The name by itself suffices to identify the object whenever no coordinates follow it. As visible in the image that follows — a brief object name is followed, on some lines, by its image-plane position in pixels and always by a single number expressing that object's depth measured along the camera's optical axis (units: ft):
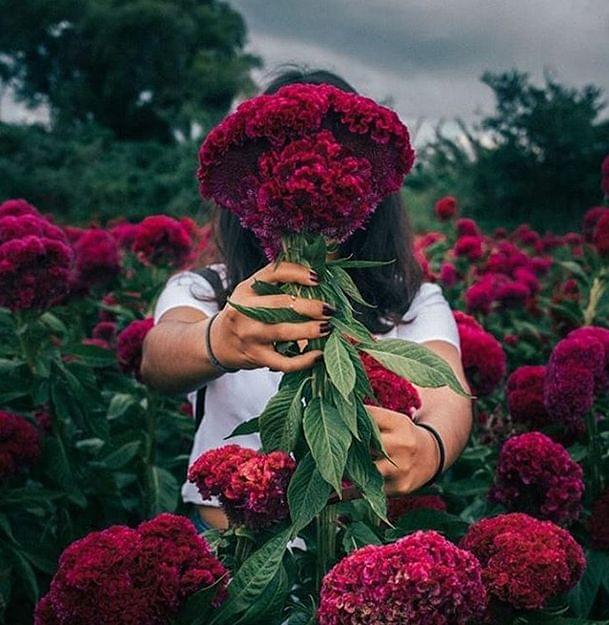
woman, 5.79
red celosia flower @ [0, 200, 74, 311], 7.36
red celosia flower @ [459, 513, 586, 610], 4.18
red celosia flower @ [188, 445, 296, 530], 4.09
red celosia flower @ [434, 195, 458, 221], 18.67
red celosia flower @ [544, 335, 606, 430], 6.64
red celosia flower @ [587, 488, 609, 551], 6.54
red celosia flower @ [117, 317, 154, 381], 9.35
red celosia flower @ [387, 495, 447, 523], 5.56
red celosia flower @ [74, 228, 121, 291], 11.59
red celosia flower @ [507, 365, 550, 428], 7.61
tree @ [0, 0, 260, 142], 96.68
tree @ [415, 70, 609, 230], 67.15
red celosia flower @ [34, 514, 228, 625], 3.89
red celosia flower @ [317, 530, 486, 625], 3.31
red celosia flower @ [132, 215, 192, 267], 11.51
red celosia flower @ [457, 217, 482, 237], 16.84
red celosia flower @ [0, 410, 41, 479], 7.34
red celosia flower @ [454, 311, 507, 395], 8.33
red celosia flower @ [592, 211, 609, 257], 11.72
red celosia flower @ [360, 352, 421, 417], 4.71
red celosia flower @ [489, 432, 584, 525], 5.68
